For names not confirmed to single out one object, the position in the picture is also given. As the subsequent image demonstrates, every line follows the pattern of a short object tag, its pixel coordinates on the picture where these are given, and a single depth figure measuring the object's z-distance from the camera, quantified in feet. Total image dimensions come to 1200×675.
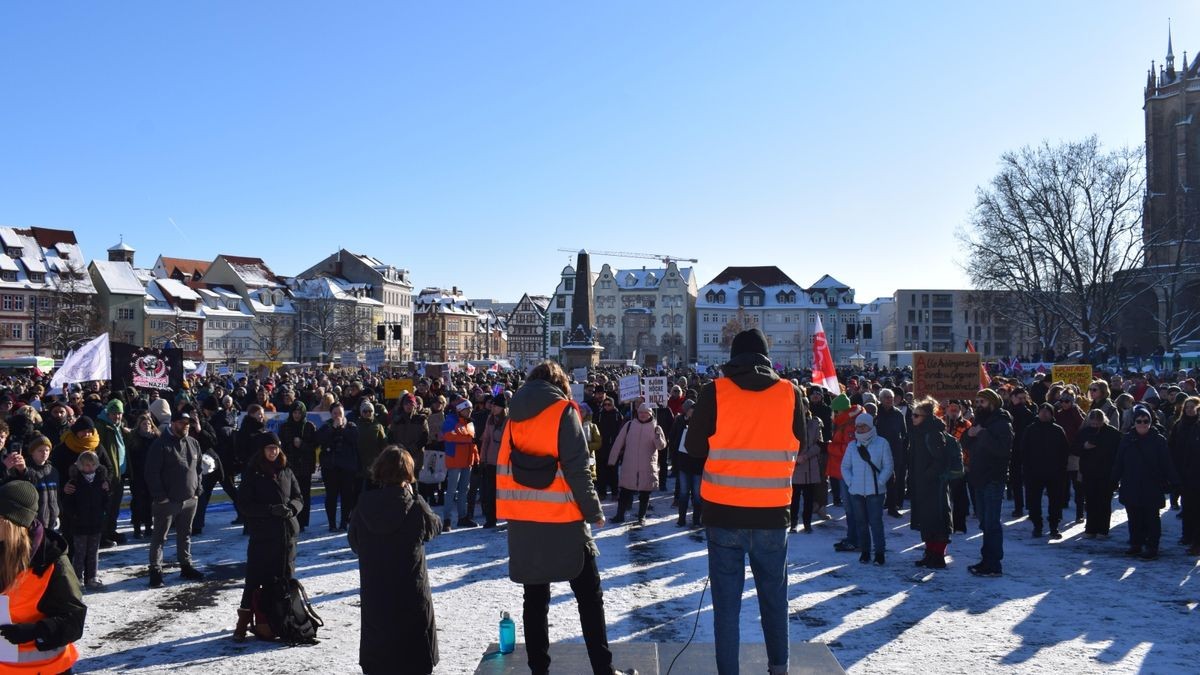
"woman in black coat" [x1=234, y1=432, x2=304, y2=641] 23.76
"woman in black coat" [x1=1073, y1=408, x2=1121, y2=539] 38.81
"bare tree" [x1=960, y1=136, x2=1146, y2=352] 144.66
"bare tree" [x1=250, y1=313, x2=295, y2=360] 288.30
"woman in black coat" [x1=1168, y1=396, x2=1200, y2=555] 35.09
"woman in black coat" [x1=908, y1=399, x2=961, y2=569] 32.04
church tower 205.77
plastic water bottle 19.62
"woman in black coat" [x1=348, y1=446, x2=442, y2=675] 16.84
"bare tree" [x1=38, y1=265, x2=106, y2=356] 204.95
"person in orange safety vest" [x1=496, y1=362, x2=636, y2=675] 17.03
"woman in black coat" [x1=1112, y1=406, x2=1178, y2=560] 34.68
